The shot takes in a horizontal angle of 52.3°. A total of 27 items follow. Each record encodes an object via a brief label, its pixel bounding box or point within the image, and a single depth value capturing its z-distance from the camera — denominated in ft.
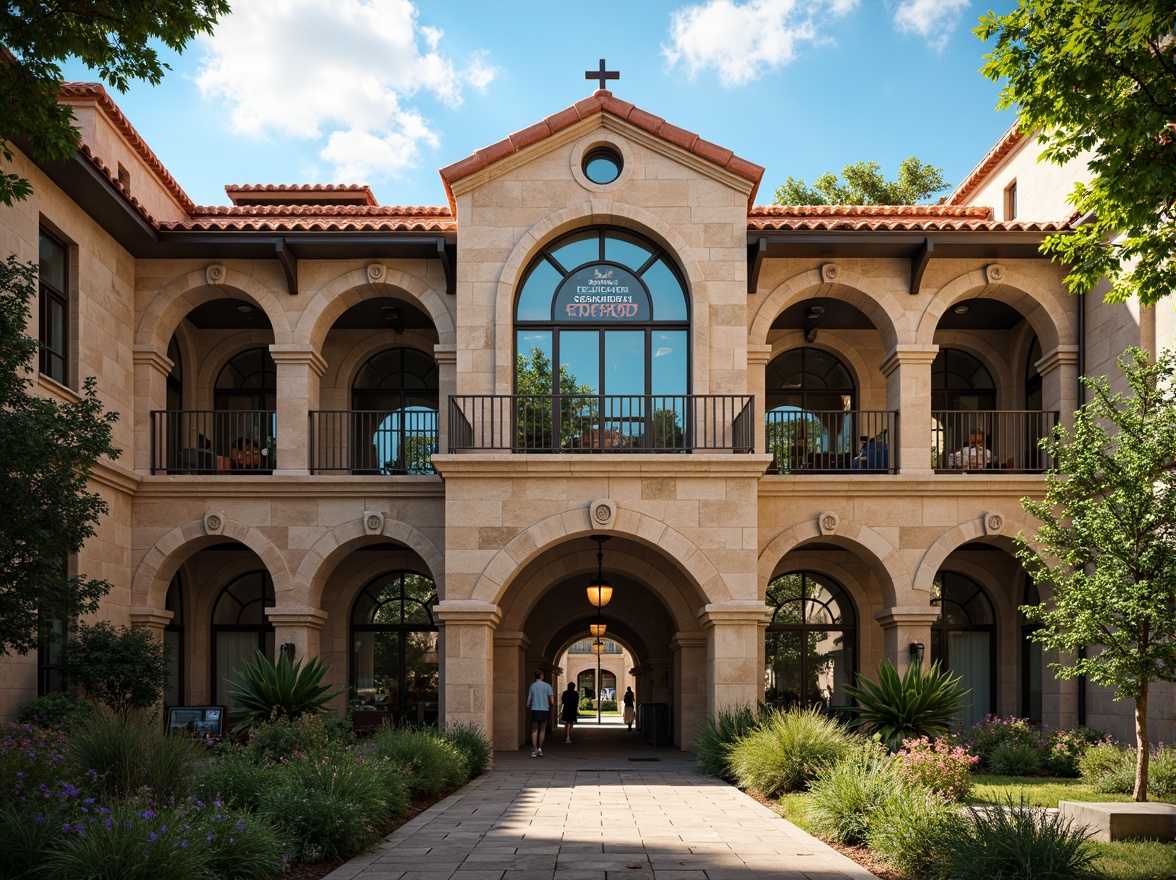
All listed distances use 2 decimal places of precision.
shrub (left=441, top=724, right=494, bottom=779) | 54.03
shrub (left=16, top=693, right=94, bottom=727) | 51.78
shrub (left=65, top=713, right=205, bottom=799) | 34.68
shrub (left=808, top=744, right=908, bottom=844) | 34.60
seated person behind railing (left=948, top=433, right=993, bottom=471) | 68.03
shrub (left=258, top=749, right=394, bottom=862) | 32.09
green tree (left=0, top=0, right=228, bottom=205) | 34.04
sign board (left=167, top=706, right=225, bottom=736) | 62.13
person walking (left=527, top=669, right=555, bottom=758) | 68.23
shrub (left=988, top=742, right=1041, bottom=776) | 56.39
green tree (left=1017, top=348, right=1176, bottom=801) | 42.29
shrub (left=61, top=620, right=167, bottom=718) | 56.08
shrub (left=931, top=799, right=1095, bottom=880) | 26.30
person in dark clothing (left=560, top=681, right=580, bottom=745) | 88.53
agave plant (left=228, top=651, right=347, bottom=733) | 54.80
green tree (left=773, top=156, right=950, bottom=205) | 115.55
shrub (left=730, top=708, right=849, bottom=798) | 45.03
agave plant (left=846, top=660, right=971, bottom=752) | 52.95
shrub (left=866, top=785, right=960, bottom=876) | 29.96
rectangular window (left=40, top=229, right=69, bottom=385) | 57.00
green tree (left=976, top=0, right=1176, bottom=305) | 31.14
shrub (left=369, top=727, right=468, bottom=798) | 44.86
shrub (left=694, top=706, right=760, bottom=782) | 52.95
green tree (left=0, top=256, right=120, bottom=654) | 36.52
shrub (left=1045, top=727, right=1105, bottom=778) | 56.08
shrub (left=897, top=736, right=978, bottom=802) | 39.96
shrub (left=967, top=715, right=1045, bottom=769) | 58.85
